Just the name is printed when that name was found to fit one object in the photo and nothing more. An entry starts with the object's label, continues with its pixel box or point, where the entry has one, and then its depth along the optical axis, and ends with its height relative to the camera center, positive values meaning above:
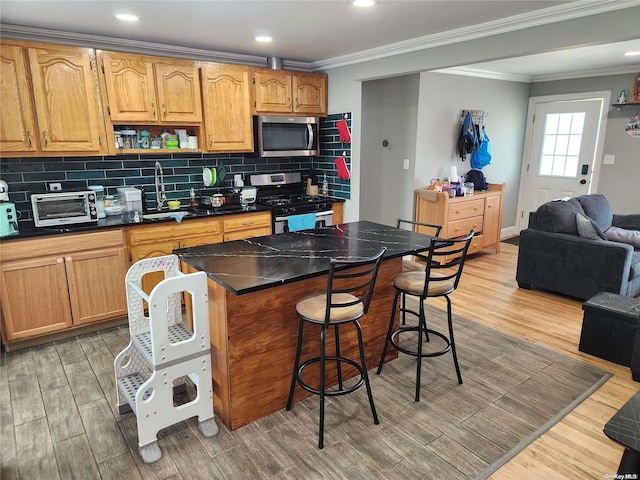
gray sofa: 3.69 -0.94
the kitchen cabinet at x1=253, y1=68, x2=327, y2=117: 4.21 +0.61
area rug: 2.10 -1.47
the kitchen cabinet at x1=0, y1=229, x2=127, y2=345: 2.99 -1.00
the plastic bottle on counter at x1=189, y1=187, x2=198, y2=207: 4.27 -0.51
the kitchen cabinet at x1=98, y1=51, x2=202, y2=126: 3.40 +0.51
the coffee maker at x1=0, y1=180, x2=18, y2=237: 2.98 -0.48
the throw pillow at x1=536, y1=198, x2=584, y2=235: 4.06 -0.64
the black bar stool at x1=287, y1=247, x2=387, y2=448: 2.02 -0.83
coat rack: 5.45 +0.46
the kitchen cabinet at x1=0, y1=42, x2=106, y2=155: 3.02 +0.36
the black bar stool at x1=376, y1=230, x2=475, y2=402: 2.37 -0.81
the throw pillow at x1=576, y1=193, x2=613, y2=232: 4.35 -0.62
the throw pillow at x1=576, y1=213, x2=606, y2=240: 3.86 -0.72
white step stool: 1.99 -1.04
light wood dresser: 4.90 -0.77
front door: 5.70 +0.04
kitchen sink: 3.61 -0.58
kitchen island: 2.10 -0.83
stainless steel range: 4.25 -0.54
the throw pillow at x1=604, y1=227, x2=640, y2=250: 4.11 -0.84
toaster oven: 3.16 -0.46
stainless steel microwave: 4.33 +0.15
